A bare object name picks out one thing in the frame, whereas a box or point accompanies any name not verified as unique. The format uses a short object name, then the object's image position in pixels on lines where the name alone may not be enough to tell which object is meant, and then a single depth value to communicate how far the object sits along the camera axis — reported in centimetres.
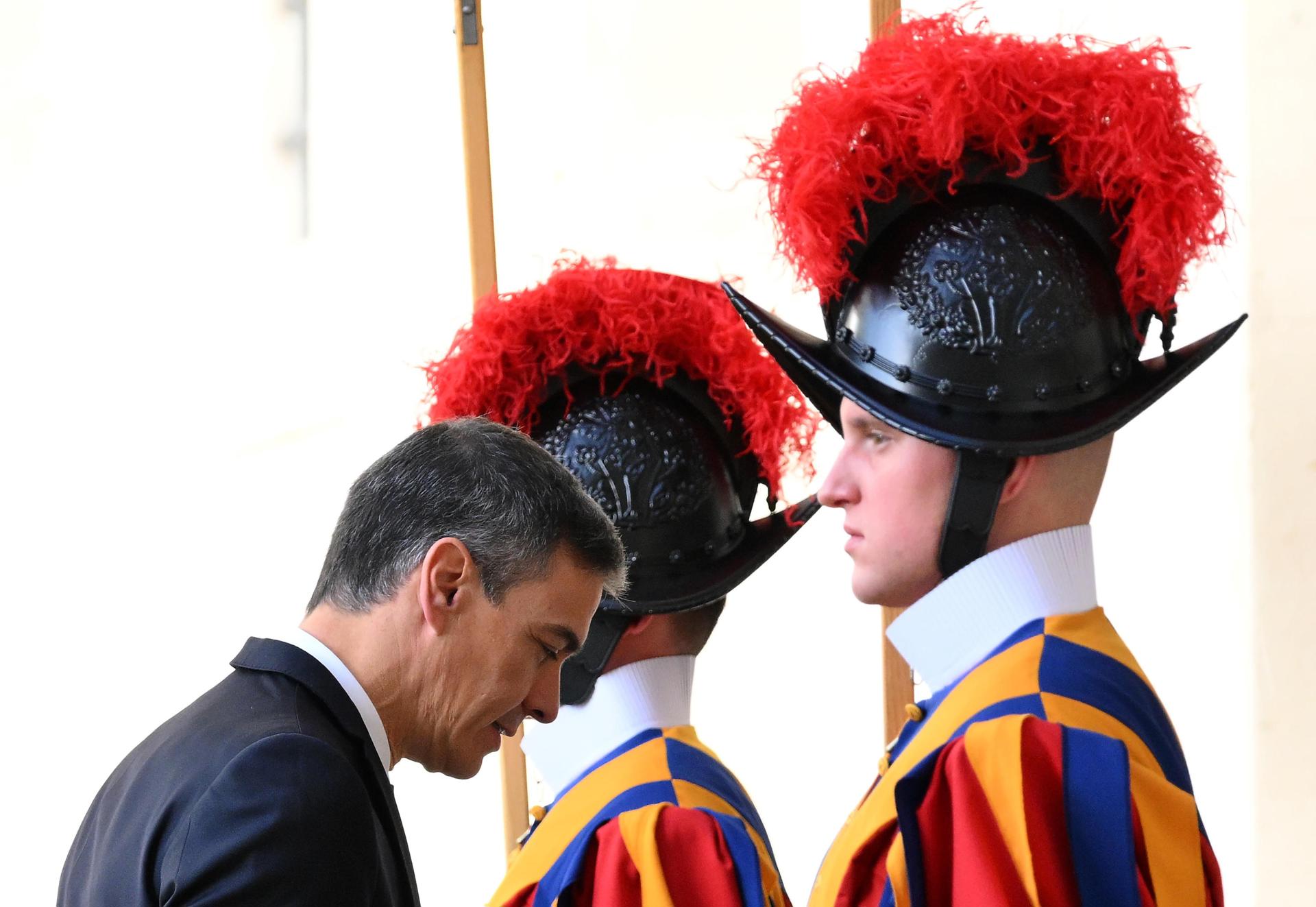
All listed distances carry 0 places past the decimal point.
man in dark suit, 537
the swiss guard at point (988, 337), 575
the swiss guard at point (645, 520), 594
